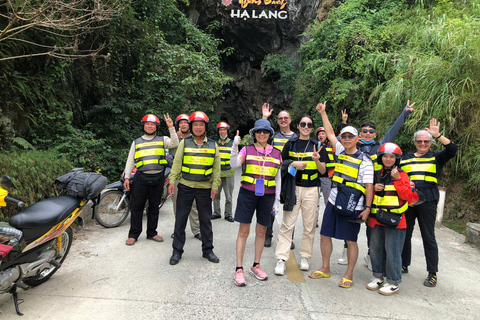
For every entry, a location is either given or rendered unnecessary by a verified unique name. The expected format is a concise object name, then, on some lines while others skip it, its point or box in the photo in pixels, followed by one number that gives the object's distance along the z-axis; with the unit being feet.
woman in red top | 11.92
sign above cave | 79.92
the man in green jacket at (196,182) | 14.55
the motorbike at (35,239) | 9.51
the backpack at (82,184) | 12.02
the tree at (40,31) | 19.15
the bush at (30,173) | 15.07
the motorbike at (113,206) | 19.38
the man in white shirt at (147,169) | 16.56
